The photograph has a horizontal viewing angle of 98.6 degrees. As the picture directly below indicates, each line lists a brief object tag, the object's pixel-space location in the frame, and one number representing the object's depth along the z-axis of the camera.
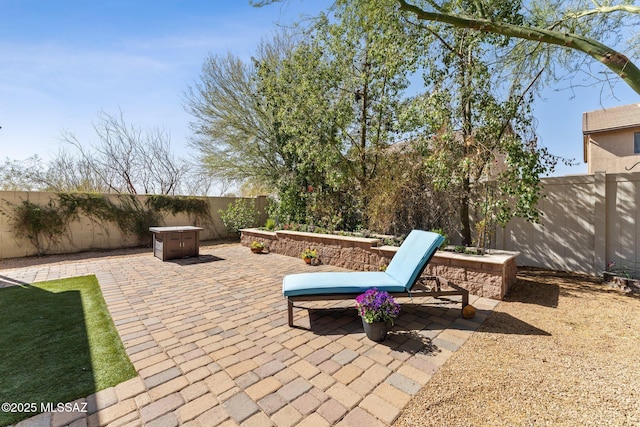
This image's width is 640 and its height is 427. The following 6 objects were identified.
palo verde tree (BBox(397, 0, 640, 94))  3.75
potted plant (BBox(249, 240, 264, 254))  8.00
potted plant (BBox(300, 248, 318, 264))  6.69
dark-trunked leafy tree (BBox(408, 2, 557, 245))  5.09
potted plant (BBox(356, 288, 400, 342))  2.92
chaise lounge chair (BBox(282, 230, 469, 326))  3.33
